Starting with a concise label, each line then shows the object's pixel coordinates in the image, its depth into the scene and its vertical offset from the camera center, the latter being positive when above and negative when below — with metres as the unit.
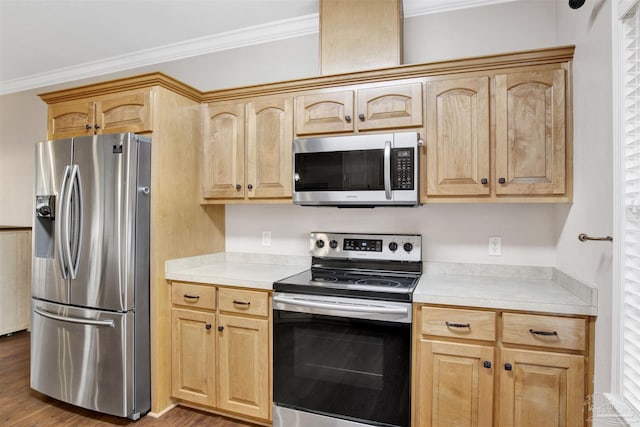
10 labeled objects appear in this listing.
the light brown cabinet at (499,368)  1.56 -0.73
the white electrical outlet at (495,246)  2.21 -0.23
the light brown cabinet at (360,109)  2.08 +0.61
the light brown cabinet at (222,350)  2.07 -0.86
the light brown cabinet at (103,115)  2.27 +0.63
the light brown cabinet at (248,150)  2.35 +0.40
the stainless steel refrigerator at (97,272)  2.14 -0.39
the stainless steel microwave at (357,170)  2.01 +0.23
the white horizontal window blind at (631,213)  1.22 -0.01
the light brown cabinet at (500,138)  1.85 +0.38
